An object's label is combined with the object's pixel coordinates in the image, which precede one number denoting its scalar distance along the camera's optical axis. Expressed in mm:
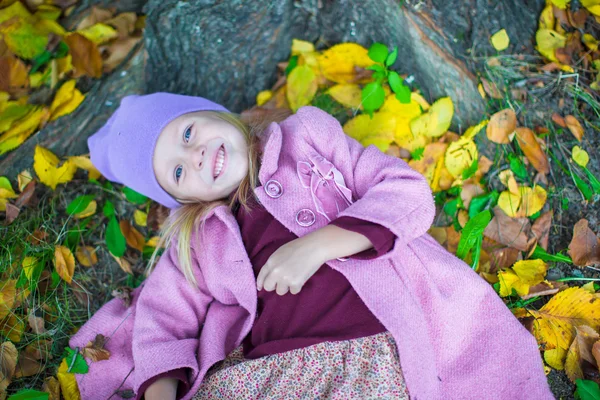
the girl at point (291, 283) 1843
